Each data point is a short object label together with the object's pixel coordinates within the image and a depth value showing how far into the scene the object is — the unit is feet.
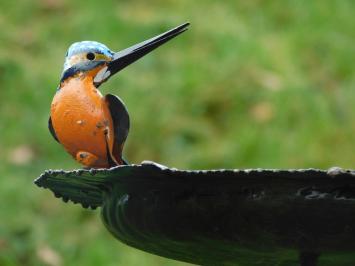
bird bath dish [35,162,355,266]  11.63
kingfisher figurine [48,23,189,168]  11.97
